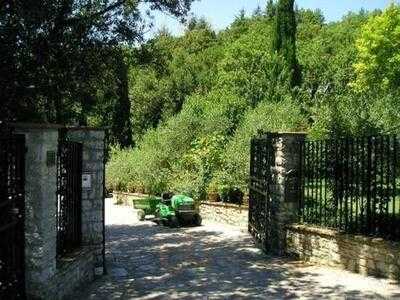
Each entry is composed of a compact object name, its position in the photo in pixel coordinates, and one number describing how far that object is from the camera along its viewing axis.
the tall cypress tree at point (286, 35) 34.78
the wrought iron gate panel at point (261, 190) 12.74
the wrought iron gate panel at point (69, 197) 8.85
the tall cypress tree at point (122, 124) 39.22
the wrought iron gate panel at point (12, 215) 6.58
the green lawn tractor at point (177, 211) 18.25
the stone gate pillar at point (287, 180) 12.03
